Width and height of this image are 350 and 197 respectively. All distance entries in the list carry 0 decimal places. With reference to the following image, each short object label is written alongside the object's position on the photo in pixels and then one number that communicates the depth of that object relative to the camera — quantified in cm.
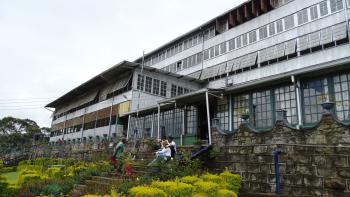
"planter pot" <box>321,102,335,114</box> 859
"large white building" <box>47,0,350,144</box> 1239
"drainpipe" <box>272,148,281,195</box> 820
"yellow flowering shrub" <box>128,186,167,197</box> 596
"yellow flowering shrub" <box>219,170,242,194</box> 932
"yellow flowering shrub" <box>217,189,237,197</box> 714
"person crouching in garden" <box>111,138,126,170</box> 1231
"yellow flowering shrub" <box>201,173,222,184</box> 874
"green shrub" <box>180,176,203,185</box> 812
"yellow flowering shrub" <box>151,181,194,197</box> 672
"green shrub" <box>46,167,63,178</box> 1488
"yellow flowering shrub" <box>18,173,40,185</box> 1362
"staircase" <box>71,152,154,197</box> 990
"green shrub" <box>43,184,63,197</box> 1055
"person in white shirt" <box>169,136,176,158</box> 1177
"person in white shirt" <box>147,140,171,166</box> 1077
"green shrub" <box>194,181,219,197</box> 722
